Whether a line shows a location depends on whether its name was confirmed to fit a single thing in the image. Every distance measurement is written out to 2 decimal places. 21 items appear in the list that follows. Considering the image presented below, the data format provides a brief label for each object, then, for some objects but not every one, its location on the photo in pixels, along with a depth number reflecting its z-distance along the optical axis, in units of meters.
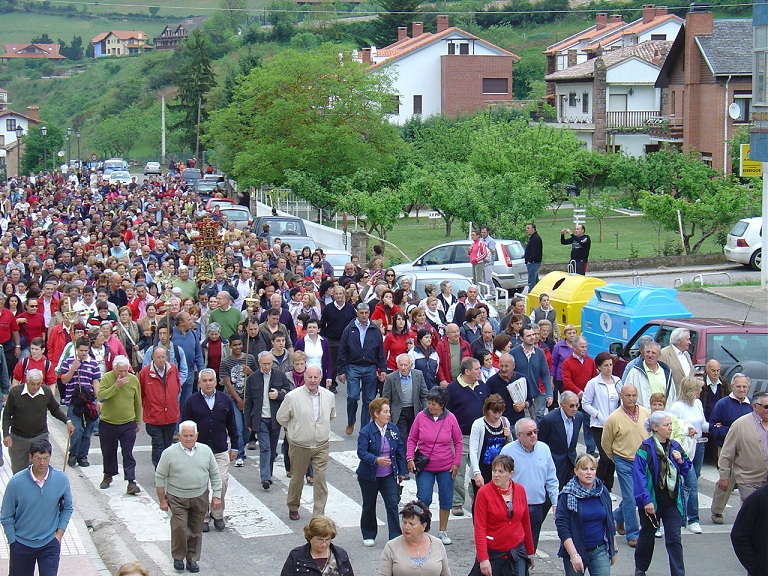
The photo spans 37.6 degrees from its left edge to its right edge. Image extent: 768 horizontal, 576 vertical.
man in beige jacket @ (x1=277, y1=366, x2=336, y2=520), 11.41
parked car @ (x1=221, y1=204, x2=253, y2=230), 41.00
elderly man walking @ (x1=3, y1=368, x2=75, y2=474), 11.58
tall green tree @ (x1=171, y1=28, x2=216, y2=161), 104.75
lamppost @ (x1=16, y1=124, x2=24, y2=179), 119.22
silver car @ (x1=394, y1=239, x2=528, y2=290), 26.34
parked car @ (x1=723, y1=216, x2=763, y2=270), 30.48
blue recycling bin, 16.91
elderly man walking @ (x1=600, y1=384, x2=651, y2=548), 10.68
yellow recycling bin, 19.45
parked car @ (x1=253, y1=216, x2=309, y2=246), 33.25
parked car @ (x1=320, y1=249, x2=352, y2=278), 26.11
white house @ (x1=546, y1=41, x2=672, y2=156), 67.19
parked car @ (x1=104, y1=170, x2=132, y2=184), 79.96
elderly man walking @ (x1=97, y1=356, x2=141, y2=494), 12.38
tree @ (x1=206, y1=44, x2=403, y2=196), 41.00
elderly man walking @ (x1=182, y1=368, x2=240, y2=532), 11.44
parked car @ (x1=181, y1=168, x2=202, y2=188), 71.99
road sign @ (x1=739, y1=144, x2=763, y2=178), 30.38
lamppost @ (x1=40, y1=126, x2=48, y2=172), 98.16
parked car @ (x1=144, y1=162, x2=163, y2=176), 92.44
